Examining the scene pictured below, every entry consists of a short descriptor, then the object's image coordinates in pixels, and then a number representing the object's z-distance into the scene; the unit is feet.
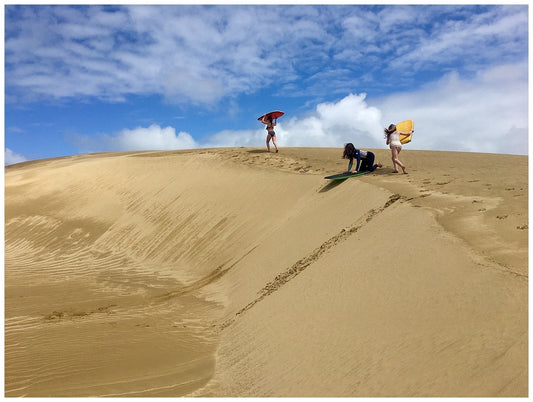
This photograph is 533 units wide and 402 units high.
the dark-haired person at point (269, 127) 47.96
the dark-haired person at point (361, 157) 34.53
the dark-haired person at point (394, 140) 35.06
